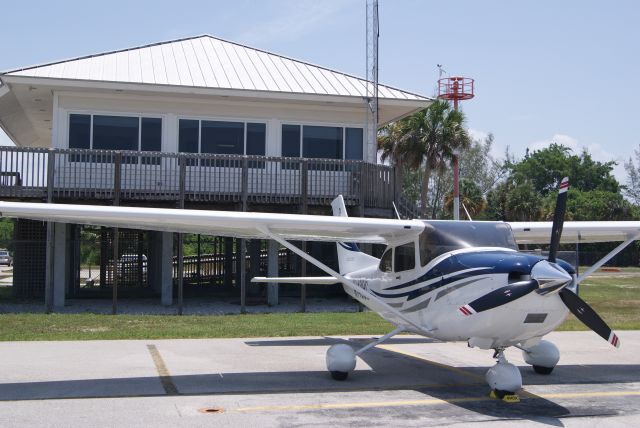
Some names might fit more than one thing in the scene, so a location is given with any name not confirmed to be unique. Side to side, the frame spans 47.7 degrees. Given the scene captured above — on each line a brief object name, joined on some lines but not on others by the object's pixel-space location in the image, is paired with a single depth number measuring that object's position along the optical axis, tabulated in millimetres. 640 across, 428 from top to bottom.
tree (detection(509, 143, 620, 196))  85875
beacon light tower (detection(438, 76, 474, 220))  37875
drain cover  7828
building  18578
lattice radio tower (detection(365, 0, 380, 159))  20031
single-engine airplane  8141
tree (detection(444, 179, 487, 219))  50500
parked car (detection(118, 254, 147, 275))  27983
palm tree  34406
